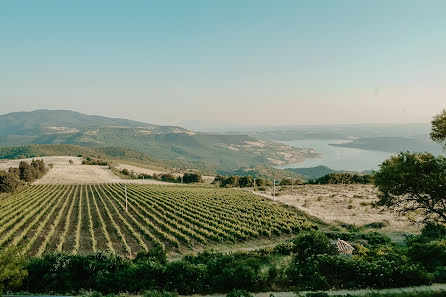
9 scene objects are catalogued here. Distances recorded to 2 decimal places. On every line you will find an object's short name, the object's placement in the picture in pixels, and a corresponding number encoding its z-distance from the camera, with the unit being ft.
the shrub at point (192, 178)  406.21
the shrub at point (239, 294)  36.37
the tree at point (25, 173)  297.53
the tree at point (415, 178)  57.82
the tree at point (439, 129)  57.92
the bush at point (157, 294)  37.37
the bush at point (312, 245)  63.69
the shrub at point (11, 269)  38.75
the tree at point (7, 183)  212.23
